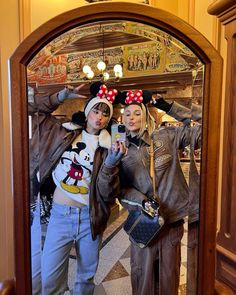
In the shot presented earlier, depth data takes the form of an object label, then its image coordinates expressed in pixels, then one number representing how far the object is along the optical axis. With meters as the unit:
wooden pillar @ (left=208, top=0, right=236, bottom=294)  1.00
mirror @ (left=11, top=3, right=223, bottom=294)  0.65
